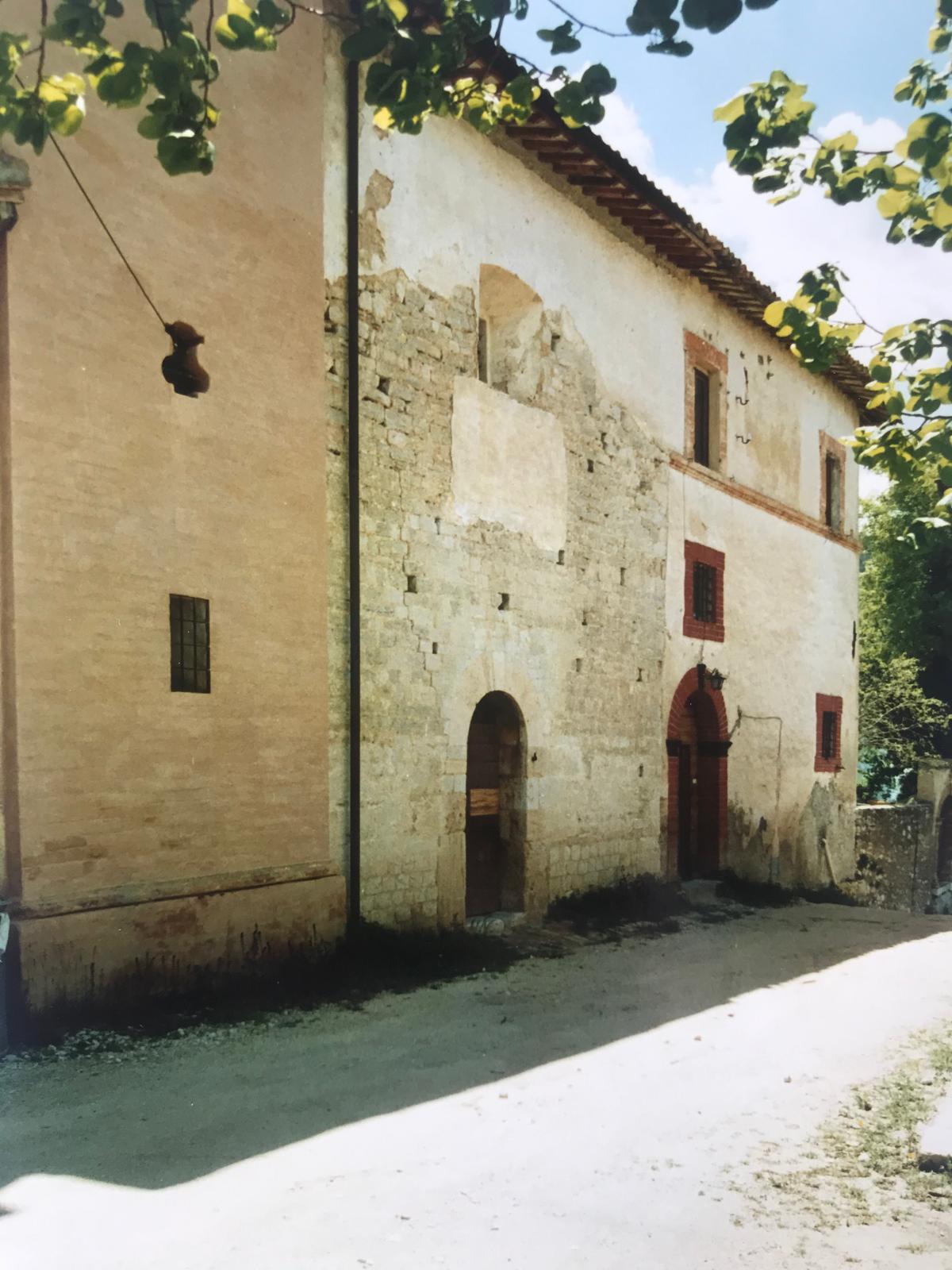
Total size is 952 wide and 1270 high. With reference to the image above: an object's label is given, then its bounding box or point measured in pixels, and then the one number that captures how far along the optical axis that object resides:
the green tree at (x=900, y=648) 26.33
